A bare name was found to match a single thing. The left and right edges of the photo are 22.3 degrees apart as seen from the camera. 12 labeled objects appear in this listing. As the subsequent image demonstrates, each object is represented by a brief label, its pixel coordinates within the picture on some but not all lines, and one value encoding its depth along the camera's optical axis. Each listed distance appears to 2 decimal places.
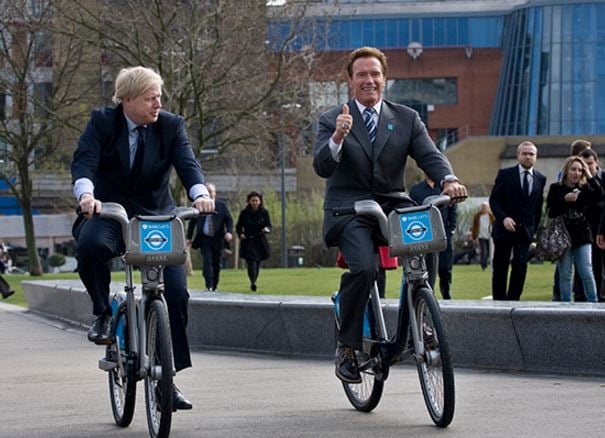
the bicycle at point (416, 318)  7.64
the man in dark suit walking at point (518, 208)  15.96
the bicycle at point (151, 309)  7.42
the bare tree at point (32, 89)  40.30
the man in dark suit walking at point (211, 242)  23.78
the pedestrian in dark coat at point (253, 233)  25.62
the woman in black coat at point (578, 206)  16.08
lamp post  53.59
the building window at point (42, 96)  41.26
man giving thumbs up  8.33
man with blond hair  8.09
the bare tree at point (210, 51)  34.72
